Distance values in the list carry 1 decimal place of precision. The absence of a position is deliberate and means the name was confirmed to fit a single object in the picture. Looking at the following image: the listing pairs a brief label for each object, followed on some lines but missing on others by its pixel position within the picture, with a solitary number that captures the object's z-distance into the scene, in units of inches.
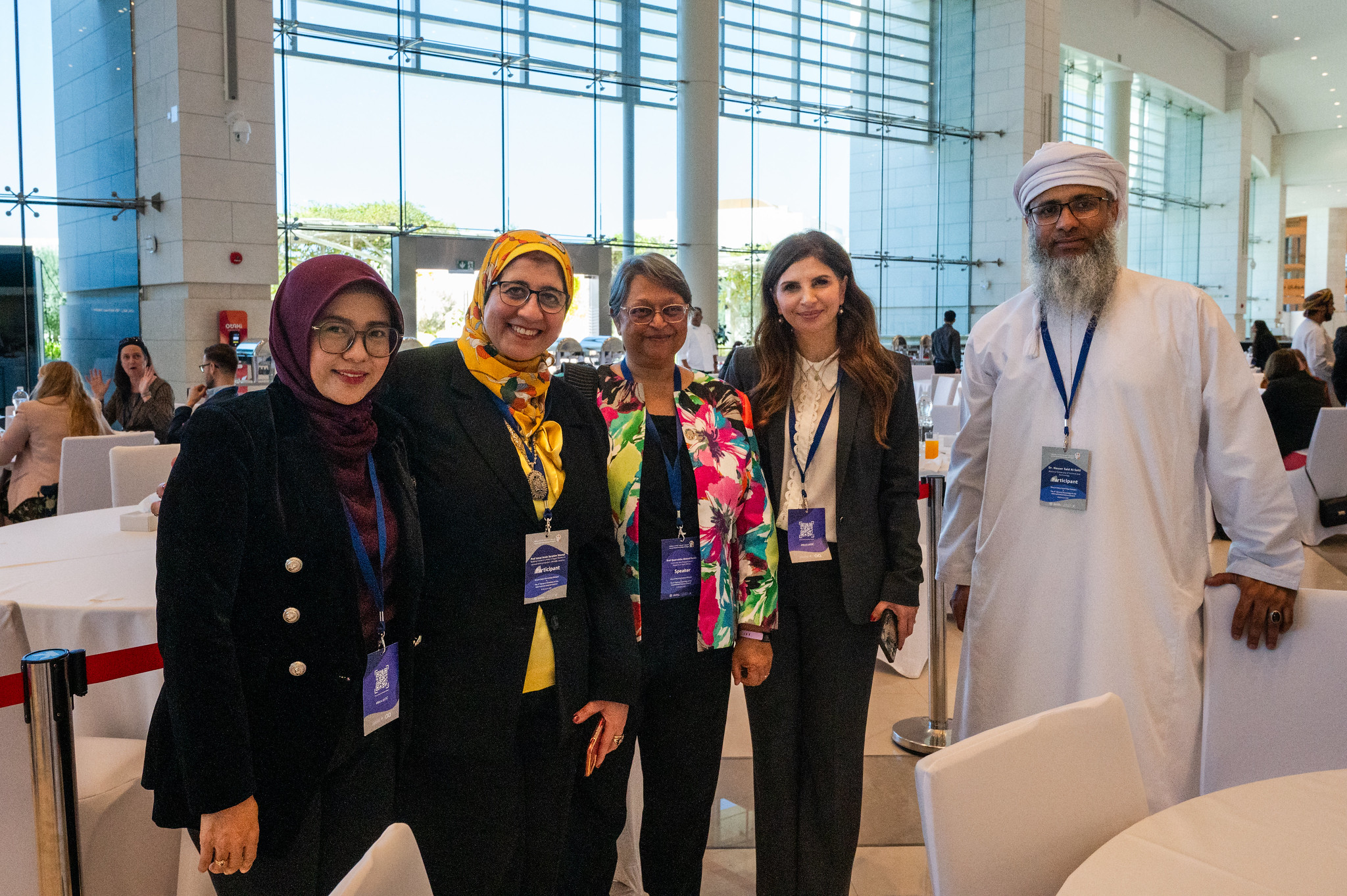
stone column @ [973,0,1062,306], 640.4
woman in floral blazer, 77.4
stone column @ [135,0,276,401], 327.9
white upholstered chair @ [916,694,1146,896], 51.3
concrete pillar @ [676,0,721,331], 493.0
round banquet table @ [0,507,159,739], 89.9
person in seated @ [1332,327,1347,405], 355.6
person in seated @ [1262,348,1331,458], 265.4
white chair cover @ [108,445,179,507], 161.9
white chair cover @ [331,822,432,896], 39.2
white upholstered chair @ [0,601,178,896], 74.0
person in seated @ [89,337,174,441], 250.4
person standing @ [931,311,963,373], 537.6
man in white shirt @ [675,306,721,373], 437.4
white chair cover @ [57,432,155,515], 186.7
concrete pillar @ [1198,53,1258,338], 895.1
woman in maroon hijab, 51.1
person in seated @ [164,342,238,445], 245.0
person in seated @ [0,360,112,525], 198.4
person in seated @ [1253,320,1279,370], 428.5
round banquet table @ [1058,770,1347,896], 48.2
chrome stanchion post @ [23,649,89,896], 66.9
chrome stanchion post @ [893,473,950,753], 142.5
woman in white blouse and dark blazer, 84.2
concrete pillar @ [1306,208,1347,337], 1273.4
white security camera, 333.4
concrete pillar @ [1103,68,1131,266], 746.8
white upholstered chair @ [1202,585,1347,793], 77.0
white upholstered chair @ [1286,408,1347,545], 240.5
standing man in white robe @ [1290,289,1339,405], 386.9
